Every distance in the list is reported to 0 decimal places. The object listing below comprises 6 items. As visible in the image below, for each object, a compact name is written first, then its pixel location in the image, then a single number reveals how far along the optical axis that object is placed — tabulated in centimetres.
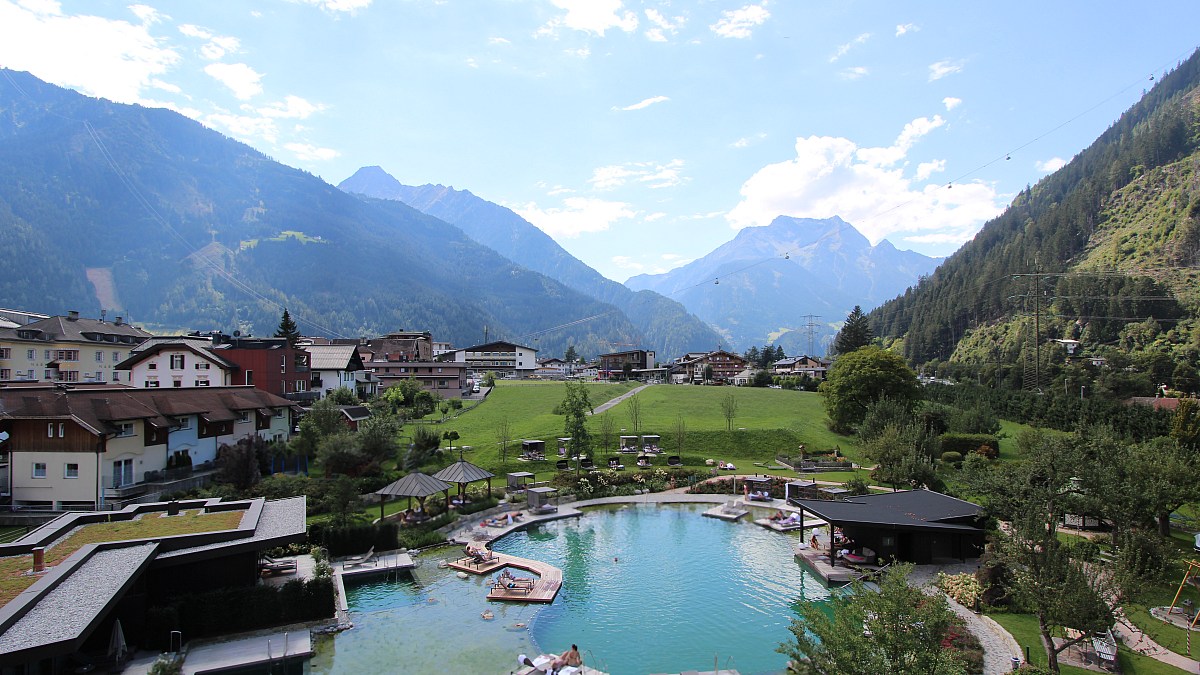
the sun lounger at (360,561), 2561
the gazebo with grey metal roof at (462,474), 3294
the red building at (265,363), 5347
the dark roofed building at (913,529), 2584
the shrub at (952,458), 4847
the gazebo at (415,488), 3017
